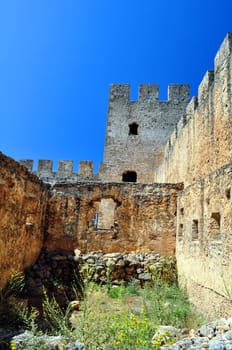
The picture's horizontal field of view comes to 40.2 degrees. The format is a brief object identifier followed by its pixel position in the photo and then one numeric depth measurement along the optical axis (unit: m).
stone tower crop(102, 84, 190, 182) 19.23
